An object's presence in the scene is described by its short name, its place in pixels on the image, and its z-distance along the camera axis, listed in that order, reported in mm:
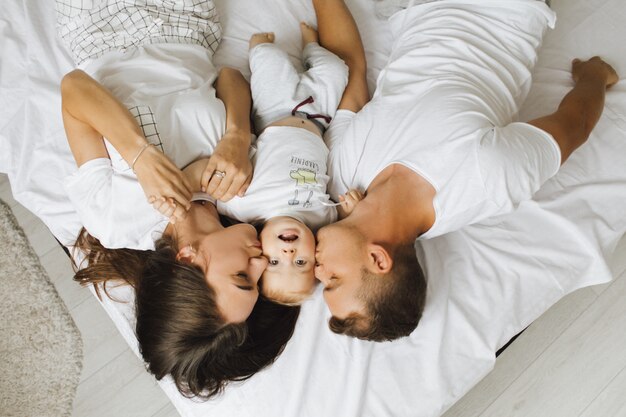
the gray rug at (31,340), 1401
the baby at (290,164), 1031
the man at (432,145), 1001
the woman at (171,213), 971
